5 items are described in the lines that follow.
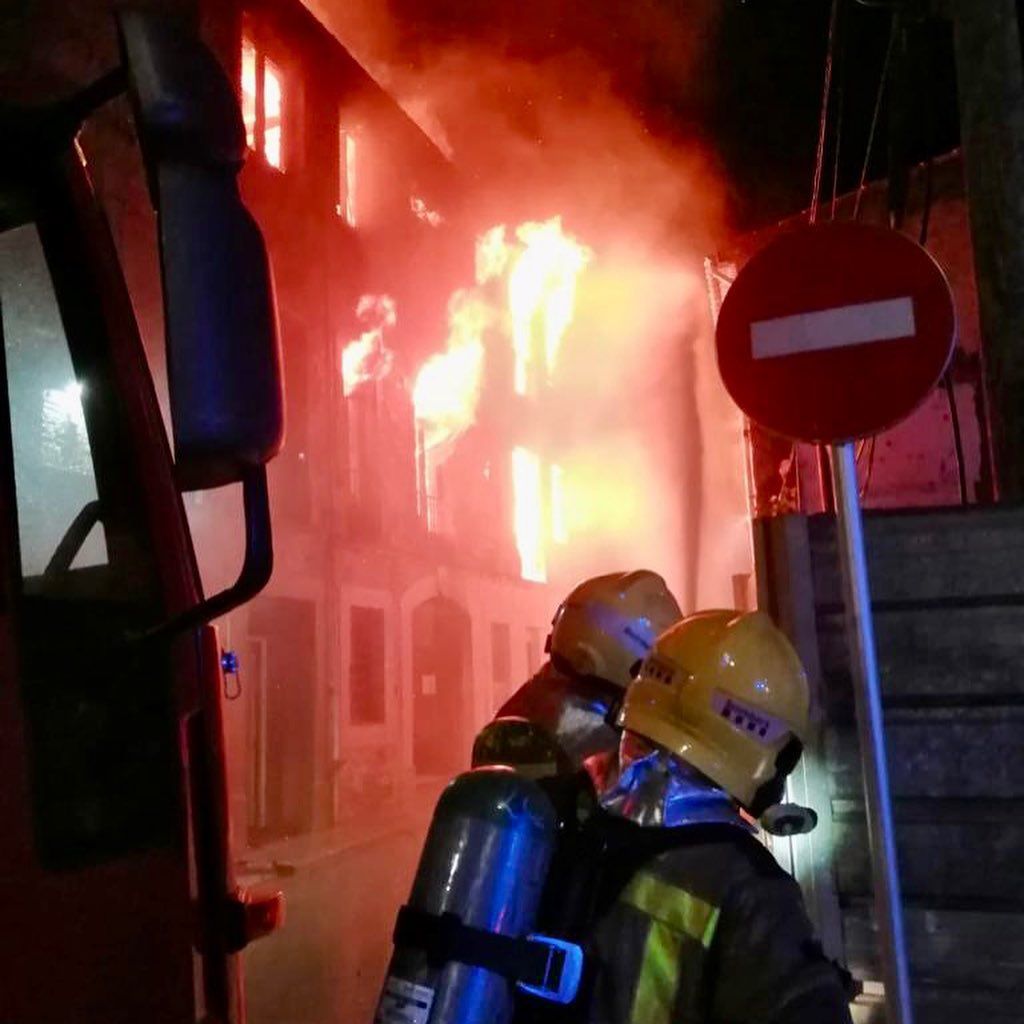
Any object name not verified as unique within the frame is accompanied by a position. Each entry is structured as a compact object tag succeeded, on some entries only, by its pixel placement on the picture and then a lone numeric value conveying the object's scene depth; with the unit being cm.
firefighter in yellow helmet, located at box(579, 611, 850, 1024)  173
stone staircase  264
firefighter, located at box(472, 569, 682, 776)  324
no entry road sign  237
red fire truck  165
